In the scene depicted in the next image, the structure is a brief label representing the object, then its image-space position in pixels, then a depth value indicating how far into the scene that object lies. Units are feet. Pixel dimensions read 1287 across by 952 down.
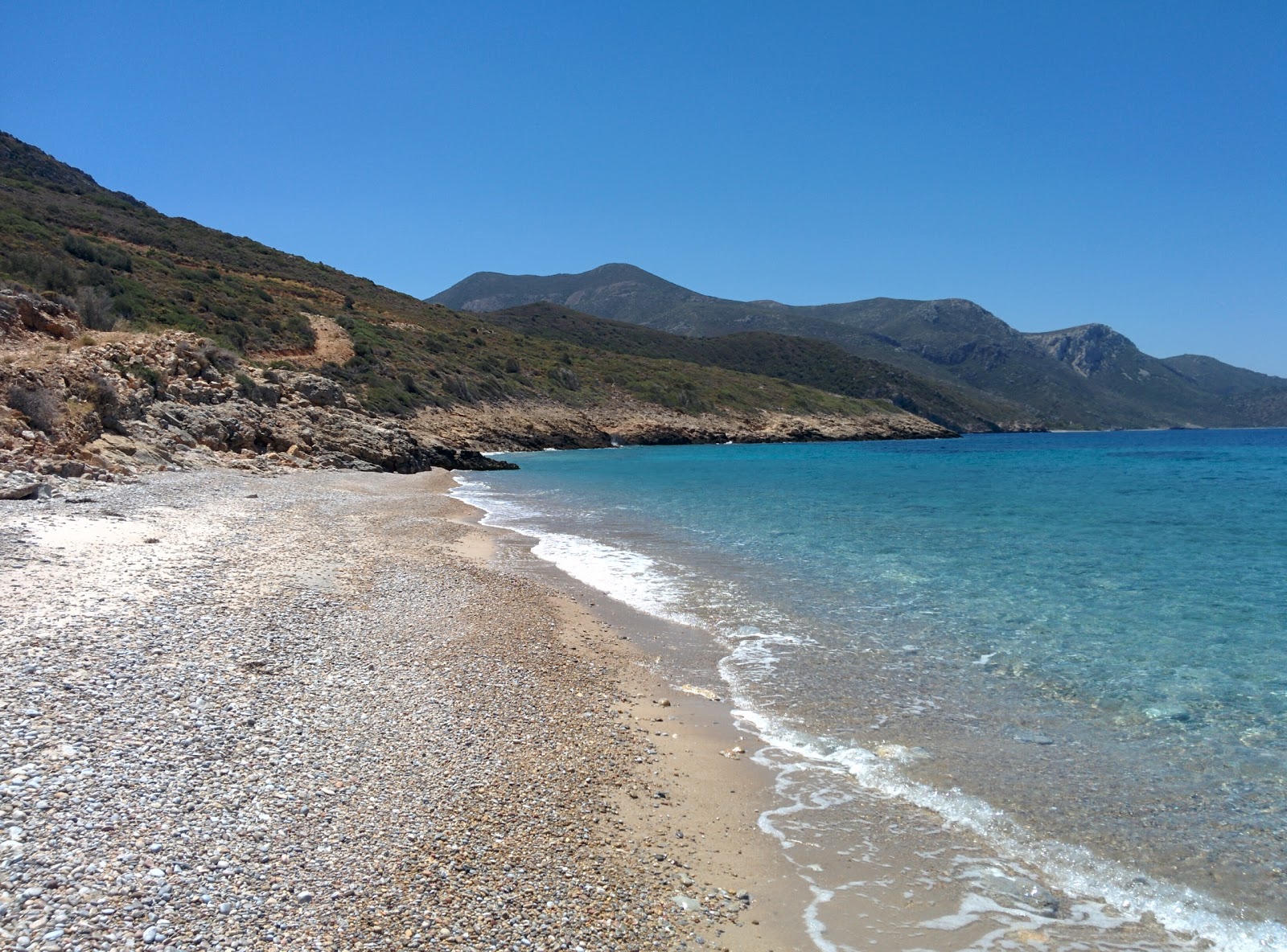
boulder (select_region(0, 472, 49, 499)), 43.27
